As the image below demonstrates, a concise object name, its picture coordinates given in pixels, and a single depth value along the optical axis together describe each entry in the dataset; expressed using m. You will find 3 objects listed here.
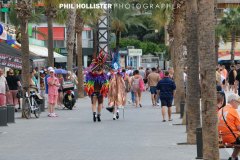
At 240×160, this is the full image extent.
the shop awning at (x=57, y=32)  90.06
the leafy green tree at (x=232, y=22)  78.94
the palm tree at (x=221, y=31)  80.38
